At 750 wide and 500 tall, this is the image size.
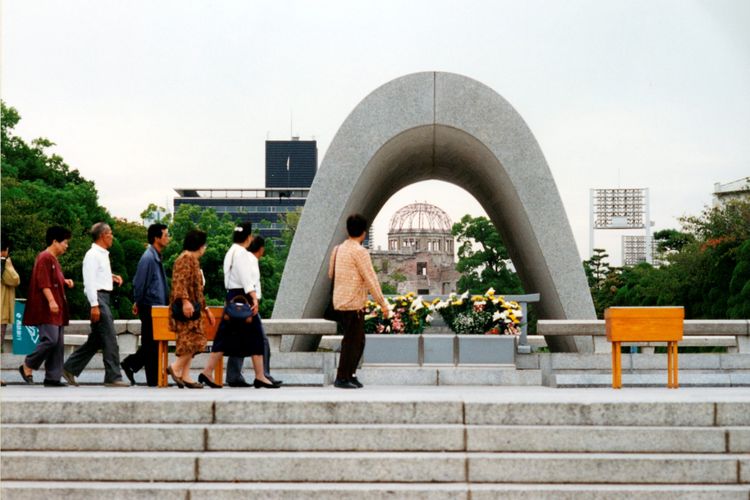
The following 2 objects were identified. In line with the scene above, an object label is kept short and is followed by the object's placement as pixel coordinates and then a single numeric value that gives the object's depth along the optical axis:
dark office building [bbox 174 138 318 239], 119.75
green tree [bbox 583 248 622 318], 64.56
